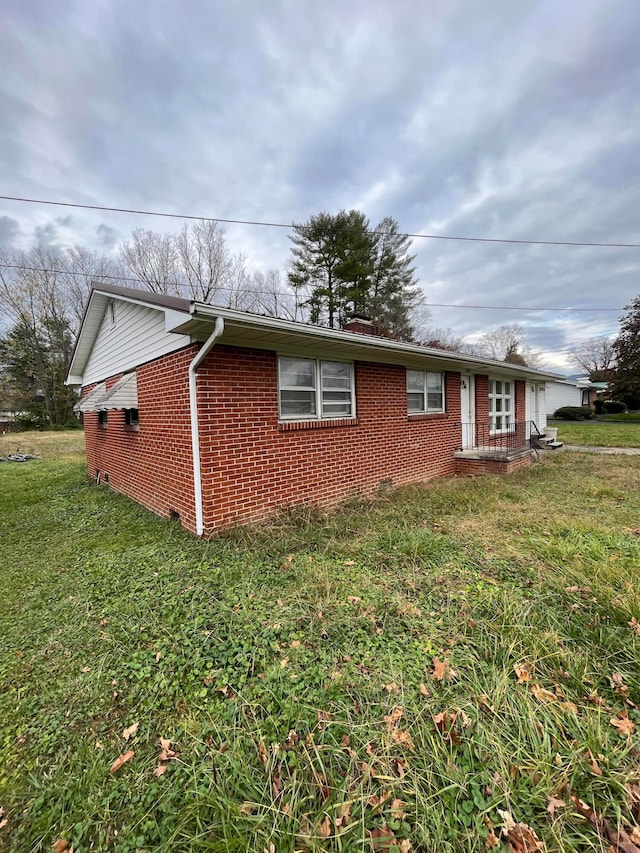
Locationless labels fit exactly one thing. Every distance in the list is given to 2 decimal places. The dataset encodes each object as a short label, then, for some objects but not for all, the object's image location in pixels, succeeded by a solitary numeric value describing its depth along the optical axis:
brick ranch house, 4.56
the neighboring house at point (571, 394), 36.53
